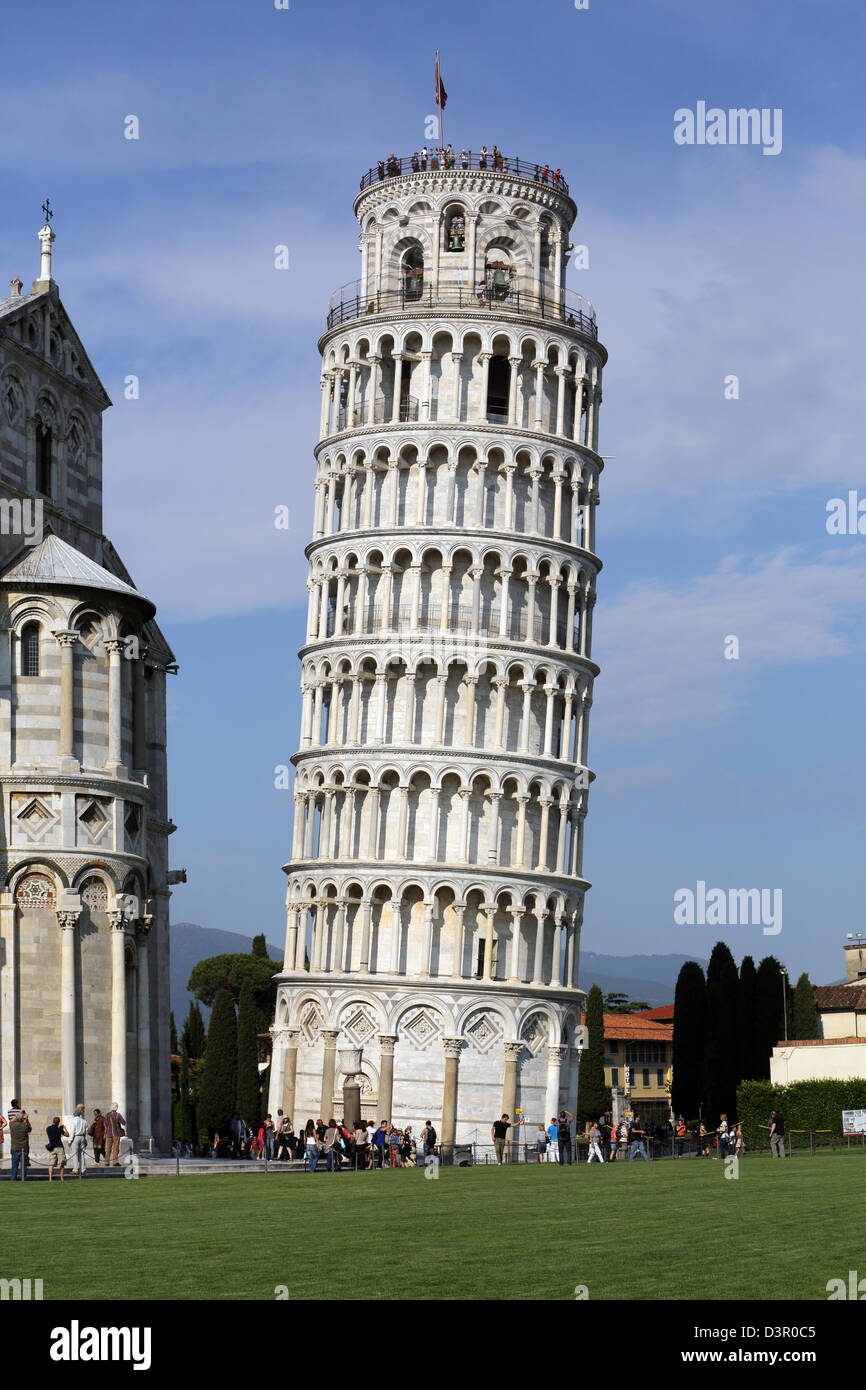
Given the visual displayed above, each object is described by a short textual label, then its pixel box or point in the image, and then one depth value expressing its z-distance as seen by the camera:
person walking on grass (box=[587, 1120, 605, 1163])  55.38
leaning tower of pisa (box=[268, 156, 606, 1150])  78.69
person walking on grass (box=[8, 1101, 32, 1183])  39.41
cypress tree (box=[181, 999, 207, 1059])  127.88
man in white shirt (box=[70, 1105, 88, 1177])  41.16
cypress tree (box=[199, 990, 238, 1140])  99.50
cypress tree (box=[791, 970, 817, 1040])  99.50
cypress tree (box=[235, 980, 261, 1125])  99.56
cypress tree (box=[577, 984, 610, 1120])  104.38
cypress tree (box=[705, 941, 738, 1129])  95.44
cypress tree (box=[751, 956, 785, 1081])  96.50
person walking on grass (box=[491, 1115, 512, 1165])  58.71
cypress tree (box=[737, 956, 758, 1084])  96.31
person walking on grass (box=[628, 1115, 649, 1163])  56.62
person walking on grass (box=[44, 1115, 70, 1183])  40.56
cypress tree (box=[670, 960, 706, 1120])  99.19
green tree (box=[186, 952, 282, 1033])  136.25
